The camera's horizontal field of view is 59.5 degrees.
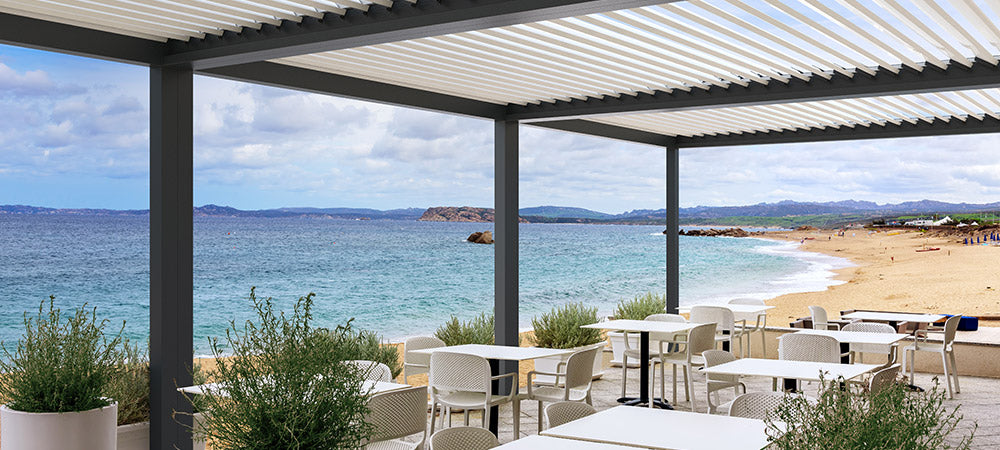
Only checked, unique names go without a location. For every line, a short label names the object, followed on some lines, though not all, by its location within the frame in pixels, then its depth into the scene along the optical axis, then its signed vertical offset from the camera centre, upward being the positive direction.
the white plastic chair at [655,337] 8.04 -1.14
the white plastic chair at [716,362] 5.81 -0.97
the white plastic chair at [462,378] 5.73 -1.04
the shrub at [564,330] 9.59 -1.21
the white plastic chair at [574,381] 5.92 -1.11
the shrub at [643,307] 10.84 -1.10
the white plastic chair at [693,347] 7.04 -1.07
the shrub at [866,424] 2.50 -0.61
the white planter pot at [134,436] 5.26 -1.30
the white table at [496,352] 6.08 -0.96
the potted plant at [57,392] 4.61 -0.92
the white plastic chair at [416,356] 6.63 -1.06
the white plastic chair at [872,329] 7.91 -1.00
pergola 4.44 +1.04
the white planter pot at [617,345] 9.74 -1.45
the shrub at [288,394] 3.20 -0.65
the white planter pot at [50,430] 4.60 -1.10
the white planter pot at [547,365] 8.91 -1.49
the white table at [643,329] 7.54 -0.96
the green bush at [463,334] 8.84 -1.16
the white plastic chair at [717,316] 8.84 -0.99
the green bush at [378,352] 7.96 -1.23
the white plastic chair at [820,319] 9.36 -1.08
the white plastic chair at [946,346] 8.22 -1.25
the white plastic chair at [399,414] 4.32 -0.97
